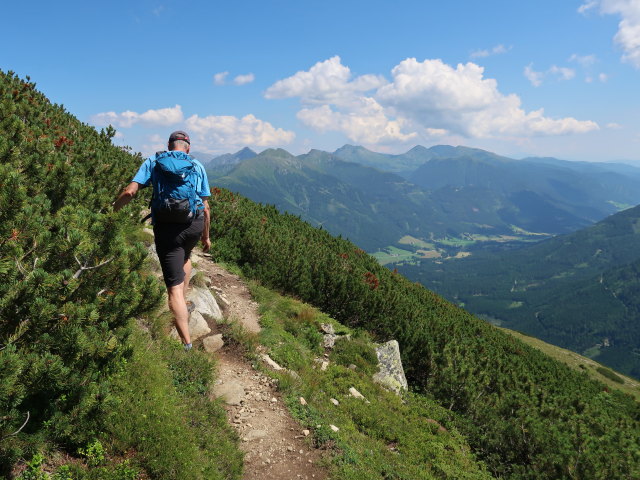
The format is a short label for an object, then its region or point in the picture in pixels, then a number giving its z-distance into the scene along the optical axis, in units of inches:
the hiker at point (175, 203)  196.7
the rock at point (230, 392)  245.3
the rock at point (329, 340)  427.8
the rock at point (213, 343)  291.1
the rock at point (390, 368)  413.4
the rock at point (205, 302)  326.3
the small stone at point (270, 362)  308.8
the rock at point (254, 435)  225.2
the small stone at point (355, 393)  343.5
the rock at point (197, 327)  292.6
